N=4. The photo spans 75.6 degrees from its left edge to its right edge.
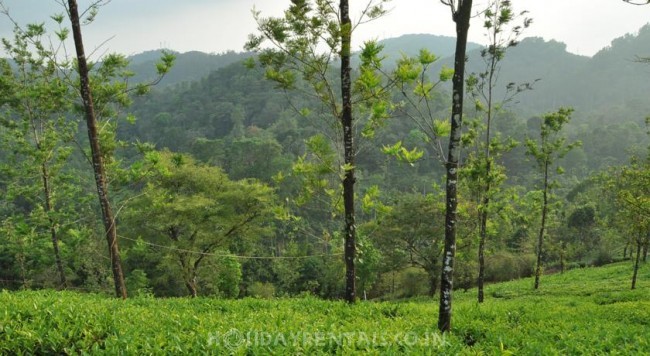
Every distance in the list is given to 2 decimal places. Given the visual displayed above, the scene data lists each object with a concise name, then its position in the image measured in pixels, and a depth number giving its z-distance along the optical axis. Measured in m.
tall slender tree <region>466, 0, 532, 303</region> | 15.05
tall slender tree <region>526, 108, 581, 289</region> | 18.61
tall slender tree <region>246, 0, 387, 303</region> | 8.16
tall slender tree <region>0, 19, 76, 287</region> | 19.52
